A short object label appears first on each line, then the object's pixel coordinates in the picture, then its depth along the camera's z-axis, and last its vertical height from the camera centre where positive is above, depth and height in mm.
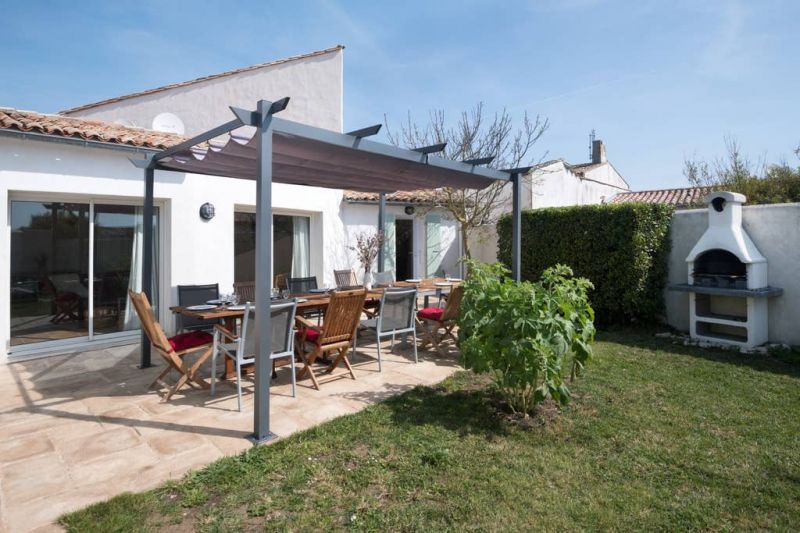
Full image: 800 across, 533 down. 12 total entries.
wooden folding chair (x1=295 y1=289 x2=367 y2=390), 5062 -775
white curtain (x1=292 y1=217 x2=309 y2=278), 9945 +453
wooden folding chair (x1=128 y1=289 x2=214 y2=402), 4605 -889
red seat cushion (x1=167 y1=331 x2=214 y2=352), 4969 -866
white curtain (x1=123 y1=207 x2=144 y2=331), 7430 -31
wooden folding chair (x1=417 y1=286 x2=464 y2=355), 6426 -814
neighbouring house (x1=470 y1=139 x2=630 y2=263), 13756 +2638
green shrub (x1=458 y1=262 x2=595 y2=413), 3717 -590
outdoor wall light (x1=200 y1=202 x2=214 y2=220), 7902 +1018
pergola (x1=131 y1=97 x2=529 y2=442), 3727 +1342
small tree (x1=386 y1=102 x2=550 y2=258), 12227 +3583
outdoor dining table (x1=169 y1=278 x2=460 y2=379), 5000 -530
